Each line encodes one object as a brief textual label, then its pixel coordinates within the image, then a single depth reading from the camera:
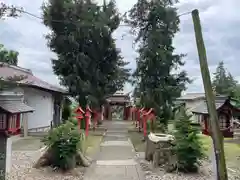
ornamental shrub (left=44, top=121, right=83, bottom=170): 5.54
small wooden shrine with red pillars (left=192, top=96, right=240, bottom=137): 4.37
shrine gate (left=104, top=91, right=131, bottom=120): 27.37
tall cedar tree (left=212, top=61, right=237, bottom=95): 24.95
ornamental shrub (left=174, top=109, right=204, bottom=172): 5.55
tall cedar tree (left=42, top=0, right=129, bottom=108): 13.73
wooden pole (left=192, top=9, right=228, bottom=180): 3.50
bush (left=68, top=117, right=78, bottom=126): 6.46
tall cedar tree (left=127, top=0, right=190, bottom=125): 11.47
